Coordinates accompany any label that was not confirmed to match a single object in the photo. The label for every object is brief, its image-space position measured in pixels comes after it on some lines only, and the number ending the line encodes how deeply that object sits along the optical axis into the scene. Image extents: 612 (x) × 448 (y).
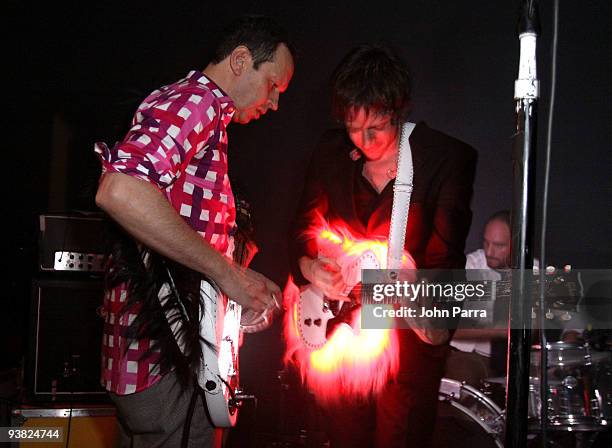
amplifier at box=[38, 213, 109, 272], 2.71
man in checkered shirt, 1.49
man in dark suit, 2.63
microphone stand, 1.62
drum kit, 3.13
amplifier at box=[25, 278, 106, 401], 2.63
